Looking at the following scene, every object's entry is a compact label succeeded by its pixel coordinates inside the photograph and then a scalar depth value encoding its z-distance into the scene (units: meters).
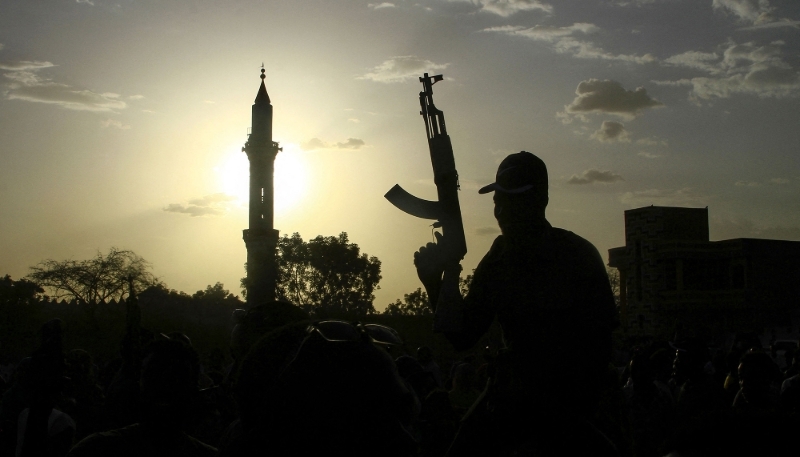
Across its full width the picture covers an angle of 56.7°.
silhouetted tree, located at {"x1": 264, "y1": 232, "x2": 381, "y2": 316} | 78.12
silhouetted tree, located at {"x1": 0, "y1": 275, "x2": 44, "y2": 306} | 47.97
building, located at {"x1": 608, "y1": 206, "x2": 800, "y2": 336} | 36.97
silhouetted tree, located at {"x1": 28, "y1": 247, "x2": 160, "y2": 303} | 66.44
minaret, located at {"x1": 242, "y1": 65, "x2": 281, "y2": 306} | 50.94
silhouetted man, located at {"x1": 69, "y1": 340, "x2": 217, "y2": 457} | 2.99
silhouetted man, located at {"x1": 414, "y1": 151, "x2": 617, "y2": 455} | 2.61
